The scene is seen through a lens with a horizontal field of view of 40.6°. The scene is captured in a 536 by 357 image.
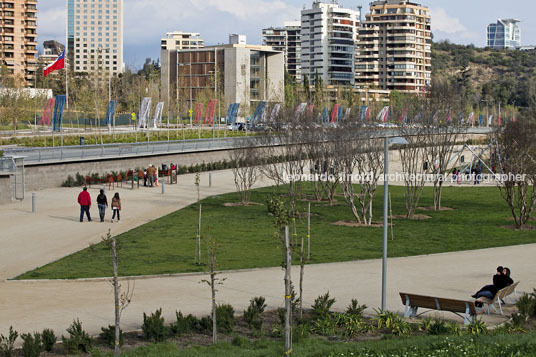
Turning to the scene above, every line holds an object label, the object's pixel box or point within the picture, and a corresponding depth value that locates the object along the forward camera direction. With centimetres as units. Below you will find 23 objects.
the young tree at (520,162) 2969
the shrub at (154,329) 1302
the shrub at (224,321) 1370
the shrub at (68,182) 4144
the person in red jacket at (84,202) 2903
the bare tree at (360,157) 3122
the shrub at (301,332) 1302
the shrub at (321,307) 1441
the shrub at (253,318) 1392
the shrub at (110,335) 1279
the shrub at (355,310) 1430
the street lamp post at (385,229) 1487
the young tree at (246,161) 3731
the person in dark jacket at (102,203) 2939
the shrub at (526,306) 1479
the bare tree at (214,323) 1291
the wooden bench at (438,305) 1416
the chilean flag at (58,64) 5844
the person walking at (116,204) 2941
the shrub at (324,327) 1368
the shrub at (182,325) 1339
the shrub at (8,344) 1180
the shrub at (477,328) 1335
